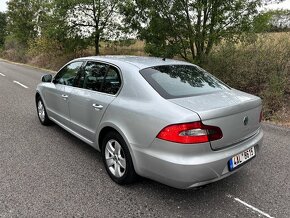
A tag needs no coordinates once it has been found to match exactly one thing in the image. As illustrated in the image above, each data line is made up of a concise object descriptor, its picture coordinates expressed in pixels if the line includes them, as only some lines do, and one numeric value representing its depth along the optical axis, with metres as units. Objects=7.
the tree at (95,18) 13.99
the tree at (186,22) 7.29
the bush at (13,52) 25.92
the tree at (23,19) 25.87
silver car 2.15
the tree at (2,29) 49.64
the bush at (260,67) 5.55
